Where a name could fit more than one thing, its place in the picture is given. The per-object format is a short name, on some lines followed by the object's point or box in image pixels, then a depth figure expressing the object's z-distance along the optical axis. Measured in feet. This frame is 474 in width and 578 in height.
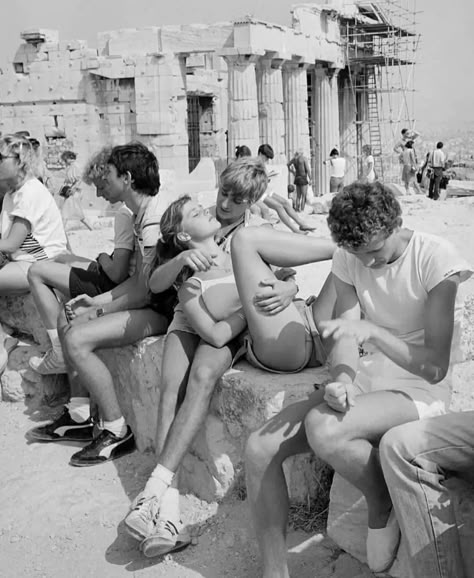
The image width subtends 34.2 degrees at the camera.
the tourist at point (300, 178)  51.70
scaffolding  83.92
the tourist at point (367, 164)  55.73
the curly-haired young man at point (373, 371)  8.76
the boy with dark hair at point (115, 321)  13.35
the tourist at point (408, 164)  59.00
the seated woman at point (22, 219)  16.22
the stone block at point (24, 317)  17.61
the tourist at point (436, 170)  53.26
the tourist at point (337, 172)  55.36
